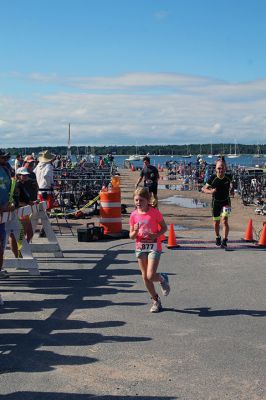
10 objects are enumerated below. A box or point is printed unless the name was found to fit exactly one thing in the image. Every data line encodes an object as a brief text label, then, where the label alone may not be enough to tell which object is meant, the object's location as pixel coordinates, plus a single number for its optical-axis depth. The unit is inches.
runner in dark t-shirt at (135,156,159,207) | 701.3
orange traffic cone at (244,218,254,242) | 529.7
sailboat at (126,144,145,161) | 5611.2
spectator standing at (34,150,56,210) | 587.2
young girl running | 288.0
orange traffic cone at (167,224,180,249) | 491.5
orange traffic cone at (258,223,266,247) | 495.5
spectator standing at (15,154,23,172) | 803.5
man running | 490.6
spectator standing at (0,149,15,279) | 328.5
